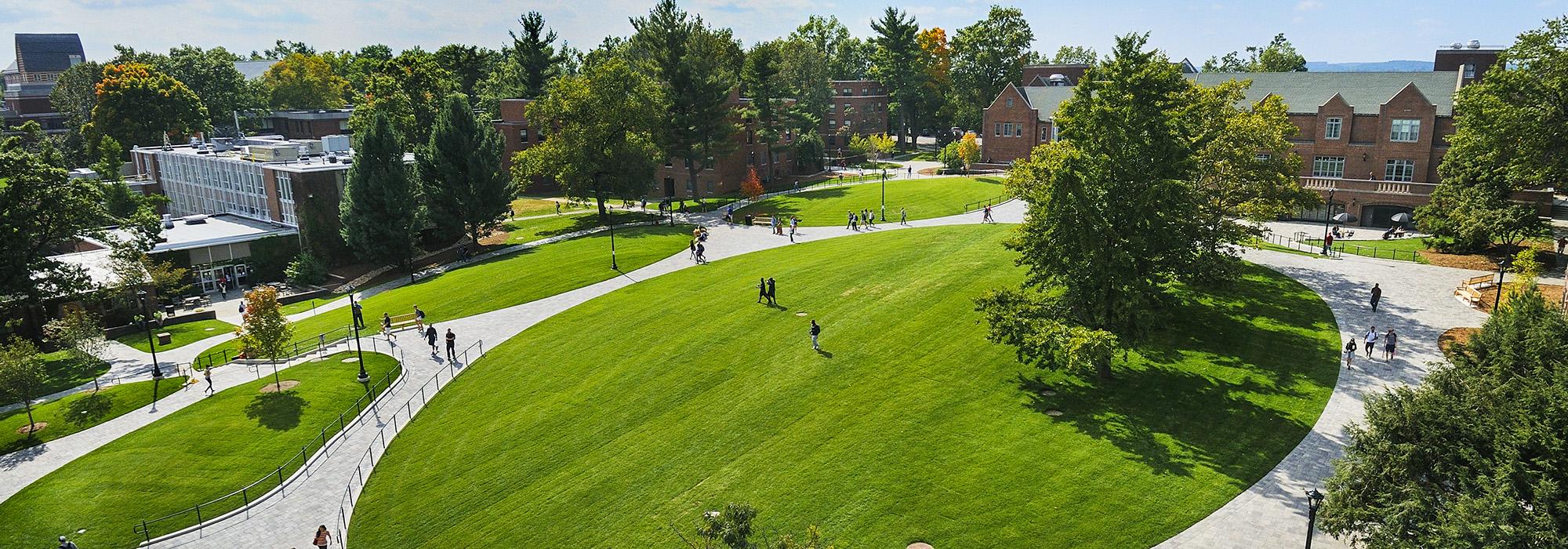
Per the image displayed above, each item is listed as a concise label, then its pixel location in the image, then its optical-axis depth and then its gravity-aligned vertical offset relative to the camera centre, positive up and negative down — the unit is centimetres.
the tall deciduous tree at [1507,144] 3991 -171
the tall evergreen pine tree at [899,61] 10575 +714
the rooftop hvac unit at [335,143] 6569 -94
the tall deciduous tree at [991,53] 10388 +762
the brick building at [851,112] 10912 +101
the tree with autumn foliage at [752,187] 7075 -517
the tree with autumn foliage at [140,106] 8494 +276
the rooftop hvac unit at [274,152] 6259 -152
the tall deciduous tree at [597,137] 6297 -86
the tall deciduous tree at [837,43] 13800 +1250
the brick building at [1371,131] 5738 -138
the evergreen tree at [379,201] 5384 -440
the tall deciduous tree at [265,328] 3309 -743
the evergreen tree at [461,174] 5816 -308
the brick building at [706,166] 7869 -363
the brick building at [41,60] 15038 +1329
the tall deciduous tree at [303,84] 12700 +688
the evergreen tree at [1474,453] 1476 -632
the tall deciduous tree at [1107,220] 2716 -328
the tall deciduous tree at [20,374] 3006 -822
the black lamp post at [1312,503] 1775 -797
